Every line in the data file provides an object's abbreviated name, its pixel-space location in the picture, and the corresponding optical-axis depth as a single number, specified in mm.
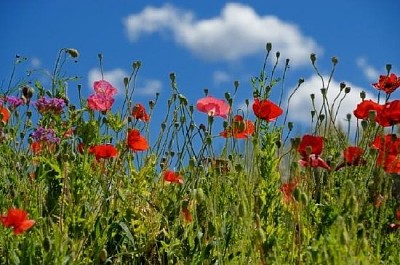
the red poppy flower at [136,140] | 3049
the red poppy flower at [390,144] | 2996
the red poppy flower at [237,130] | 3045
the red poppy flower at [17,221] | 2418
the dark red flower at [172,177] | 3346
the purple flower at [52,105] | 3266
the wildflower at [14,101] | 3793
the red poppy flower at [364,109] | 3244
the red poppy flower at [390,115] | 3074
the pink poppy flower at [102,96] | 3180
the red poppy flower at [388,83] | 3709
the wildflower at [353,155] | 3025
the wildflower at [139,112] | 3581
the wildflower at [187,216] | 2883
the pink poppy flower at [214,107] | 3395
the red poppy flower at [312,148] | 2953
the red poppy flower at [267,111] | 3012
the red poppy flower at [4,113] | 3602
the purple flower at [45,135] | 3105
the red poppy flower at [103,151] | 2961
